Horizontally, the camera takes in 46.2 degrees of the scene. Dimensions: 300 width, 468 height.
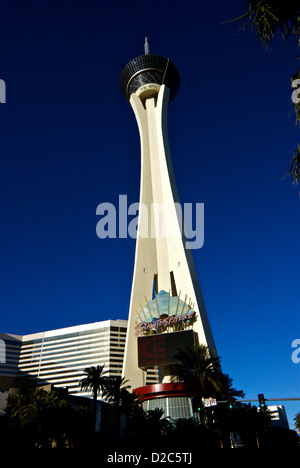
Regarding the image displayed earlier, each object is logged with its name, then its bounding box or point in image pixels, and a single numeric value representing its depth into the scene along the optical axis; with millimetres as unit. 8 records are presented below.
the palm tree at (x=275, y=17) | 9078
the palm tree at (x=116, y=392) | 42812
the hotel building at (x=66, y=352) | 132000
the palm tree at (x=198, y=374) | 34375
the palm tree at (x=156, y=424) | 40125
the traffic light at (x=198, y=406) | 27983
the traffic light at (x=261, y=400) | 26031
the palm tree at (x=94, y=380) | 43562
